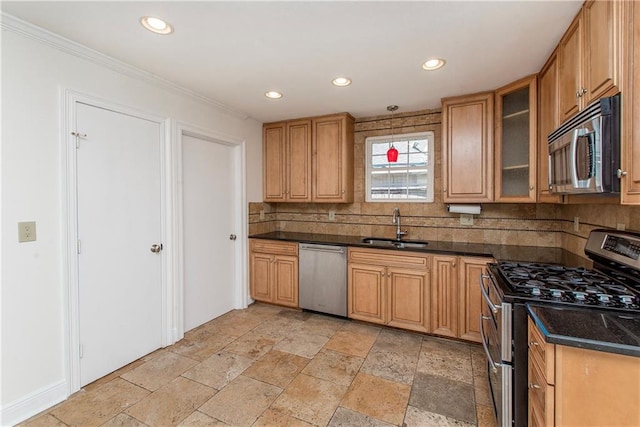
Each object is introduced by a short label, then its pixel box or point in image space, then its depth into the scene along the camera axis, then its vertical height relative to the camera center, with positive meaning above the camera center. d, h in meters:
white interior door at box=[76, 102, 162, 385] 2.12 -0.20
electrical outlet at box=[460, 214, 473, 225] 3.13 -0.09
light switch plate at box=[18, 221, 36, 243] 1.77 -0.11
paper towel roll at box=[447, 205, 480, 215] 2.96 +0.02
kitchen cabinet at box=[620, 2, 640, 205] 1.17 +0.40
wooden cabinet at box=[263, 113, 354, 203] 3.48 +0.66
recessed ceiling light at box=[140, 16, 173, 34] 1.70 +1.14
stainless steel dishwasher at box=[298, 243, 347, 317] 3.21 -0.75
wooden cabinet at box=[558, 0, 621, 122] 1.32 +0.81
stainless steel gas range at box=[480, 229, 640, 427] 1.37 -0.41
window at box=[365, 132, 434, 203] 3.38 +0.51
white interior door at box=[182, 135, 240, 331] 2.99 -0.17
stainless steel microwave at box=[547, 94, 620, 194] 1.29 +0.30
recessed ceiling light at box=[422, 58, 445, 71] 2.18 +1.14
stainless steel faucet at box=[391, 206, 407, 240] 3.41 -0.12
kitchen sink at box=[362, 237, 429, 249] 3.12 -0.36
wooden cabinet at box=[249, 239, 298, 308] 3.49 -0.74
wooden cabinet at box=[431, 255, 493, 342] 2.60 -0.79
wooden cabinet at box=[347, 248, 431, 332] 2.83 -0.78
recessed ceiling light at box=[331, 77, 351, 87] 2.52 +1.16
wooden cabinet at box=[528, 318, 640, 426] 0.99 -0.64
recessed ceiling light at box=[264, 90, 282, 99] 2.83 +1.18
